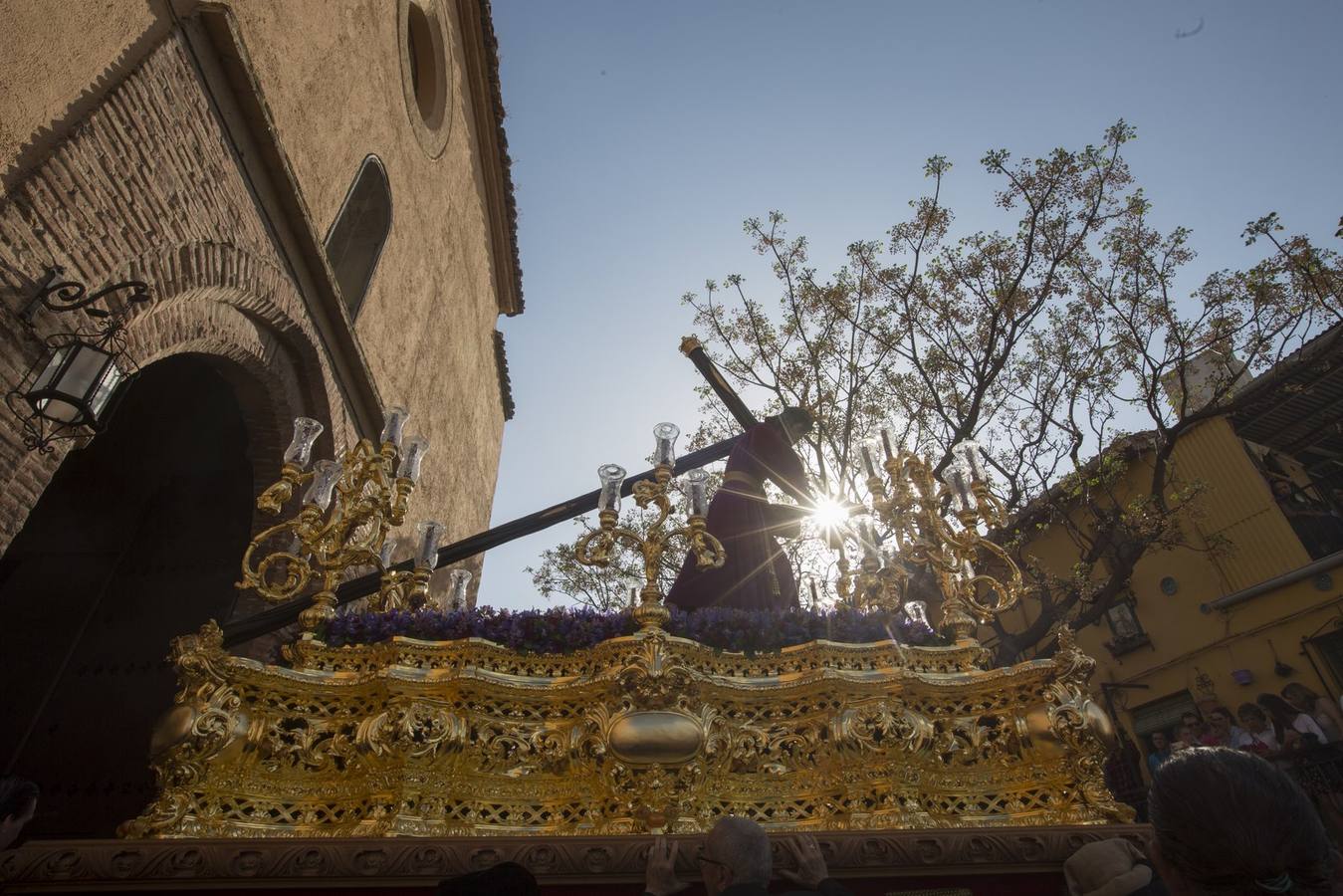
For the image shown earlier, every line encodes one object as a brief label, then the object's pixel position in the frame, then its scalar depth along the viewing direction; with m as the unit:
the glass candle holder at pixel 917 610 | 5.18
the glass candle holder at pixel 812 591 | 5.93
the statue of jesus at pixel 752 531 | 4.59
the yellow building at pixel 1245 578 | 14.43
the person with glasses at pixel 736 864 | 2.31
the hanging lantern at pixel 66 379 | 3.68
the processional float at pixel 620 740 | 2.87
